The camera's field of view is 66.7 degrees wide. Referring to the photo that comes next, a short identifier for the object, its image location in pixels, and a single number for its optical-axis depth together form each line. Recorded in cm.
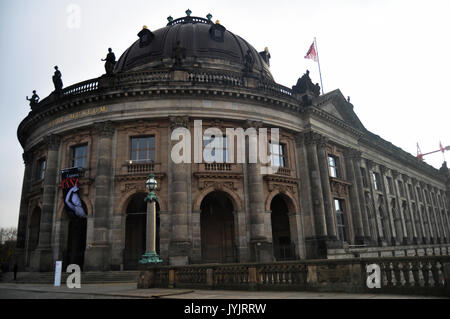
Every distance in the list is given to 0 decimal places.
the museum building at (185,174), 2166
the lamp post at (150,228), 1376
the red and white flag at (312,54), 3189
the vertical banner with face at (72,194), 2227
